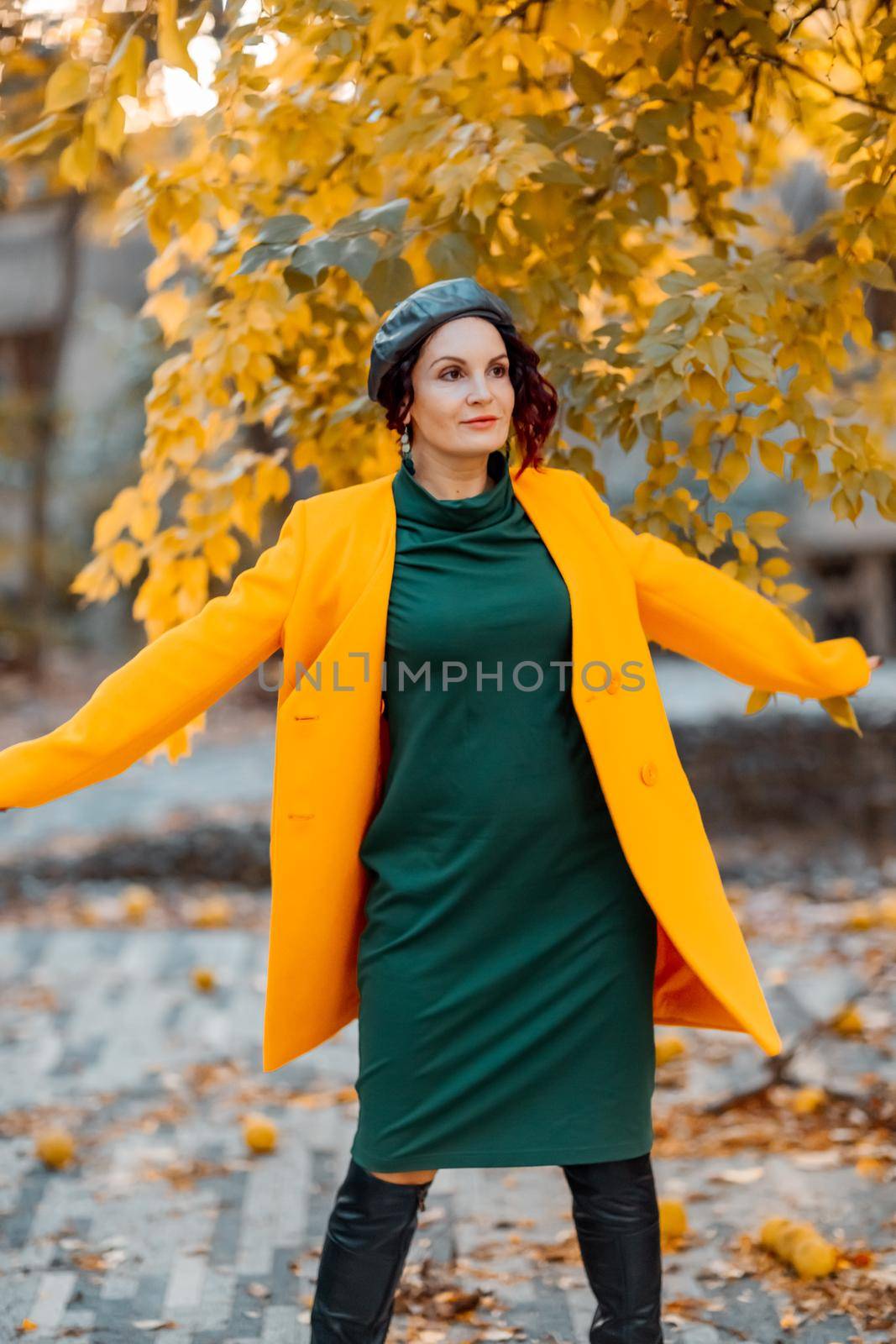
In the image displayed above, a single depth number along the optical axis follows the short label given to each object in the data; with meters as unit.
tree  4.49
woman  4.01
